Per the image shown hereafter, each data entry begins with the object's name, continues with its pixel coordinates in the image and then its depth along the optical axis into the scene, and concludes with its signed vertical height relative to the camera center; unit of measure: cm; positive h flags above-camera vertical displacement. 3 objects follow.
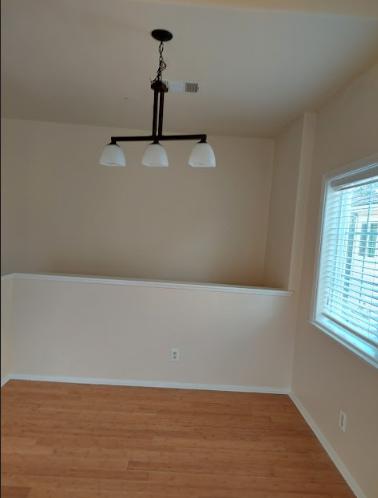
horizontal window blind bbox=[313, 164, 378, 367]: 186 -18
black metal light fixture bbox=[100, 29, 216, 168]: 169 +45
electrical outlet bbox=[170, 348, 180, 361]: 281 -115
